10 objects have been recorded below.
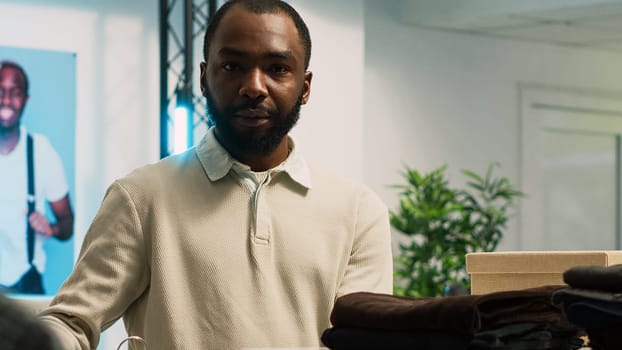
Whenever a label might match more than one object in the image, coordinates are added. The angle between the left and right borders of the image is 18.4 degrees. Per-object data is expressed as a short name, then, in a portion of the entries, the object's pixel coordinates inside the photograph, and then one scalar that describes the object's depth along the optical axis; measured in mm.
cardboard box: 2435
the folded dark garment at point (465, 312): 2098
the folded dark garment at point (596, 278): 2046
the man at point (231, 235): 2589
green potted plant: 8565
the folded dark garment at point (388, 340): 2122
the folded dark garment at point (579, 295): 2038
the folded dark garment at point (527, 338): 2068
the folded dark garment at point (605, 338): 2047
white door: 10241
